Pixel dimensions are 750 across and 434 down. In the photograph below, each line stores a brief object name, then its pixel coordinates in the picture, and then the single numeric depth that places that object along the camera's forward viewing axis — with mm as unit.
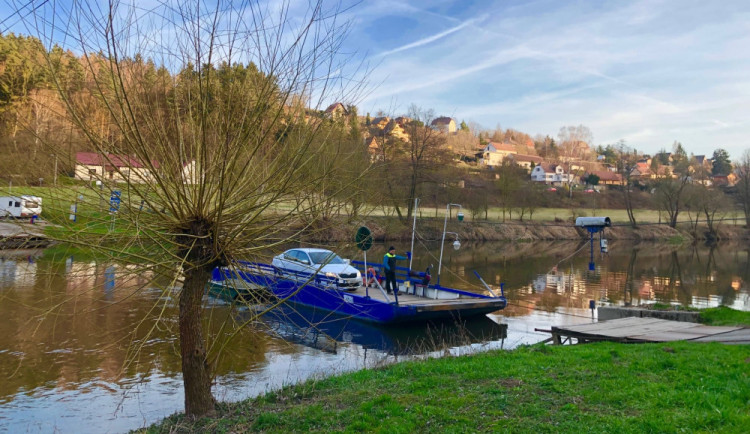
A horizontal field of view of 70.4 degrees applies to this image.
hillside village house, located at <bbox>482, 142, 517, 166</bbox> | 128750
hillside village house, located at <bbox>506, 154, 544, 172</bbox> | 130750
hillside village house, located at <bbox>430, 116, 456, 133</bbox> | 59412
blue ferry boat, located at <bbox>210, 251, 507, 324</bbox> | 16125
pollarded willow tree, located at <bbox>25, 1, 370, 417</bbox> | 5449
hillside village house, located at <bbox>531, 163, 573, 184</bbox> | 113500
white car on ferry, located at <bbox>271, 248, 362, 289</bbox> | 18719
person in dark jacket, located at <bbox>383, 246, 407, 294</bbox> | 17797
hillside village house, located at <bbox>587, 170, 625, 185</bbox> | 111644
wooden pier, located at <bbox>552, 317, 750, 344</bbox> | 10752
